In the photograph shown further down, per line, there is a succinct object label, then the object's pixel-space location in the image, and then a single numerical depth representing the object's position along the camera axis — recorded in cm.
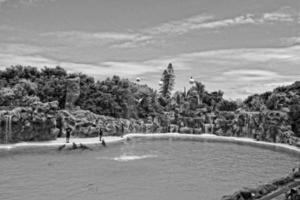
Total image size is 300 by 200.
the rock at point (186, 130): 3234
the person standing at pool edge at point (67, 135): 2026
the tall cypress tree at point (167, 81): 5256
